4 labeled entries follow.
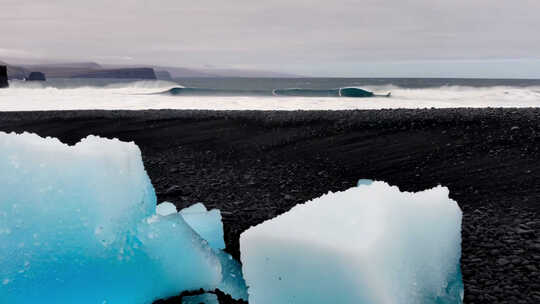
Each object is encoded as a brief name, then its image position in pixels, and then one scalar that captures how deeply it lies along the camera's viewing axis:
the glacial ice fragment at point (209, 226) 2.19
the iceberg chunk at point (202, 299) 2.03
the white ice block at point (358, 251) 1.42
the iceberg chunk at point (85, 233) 1.74
